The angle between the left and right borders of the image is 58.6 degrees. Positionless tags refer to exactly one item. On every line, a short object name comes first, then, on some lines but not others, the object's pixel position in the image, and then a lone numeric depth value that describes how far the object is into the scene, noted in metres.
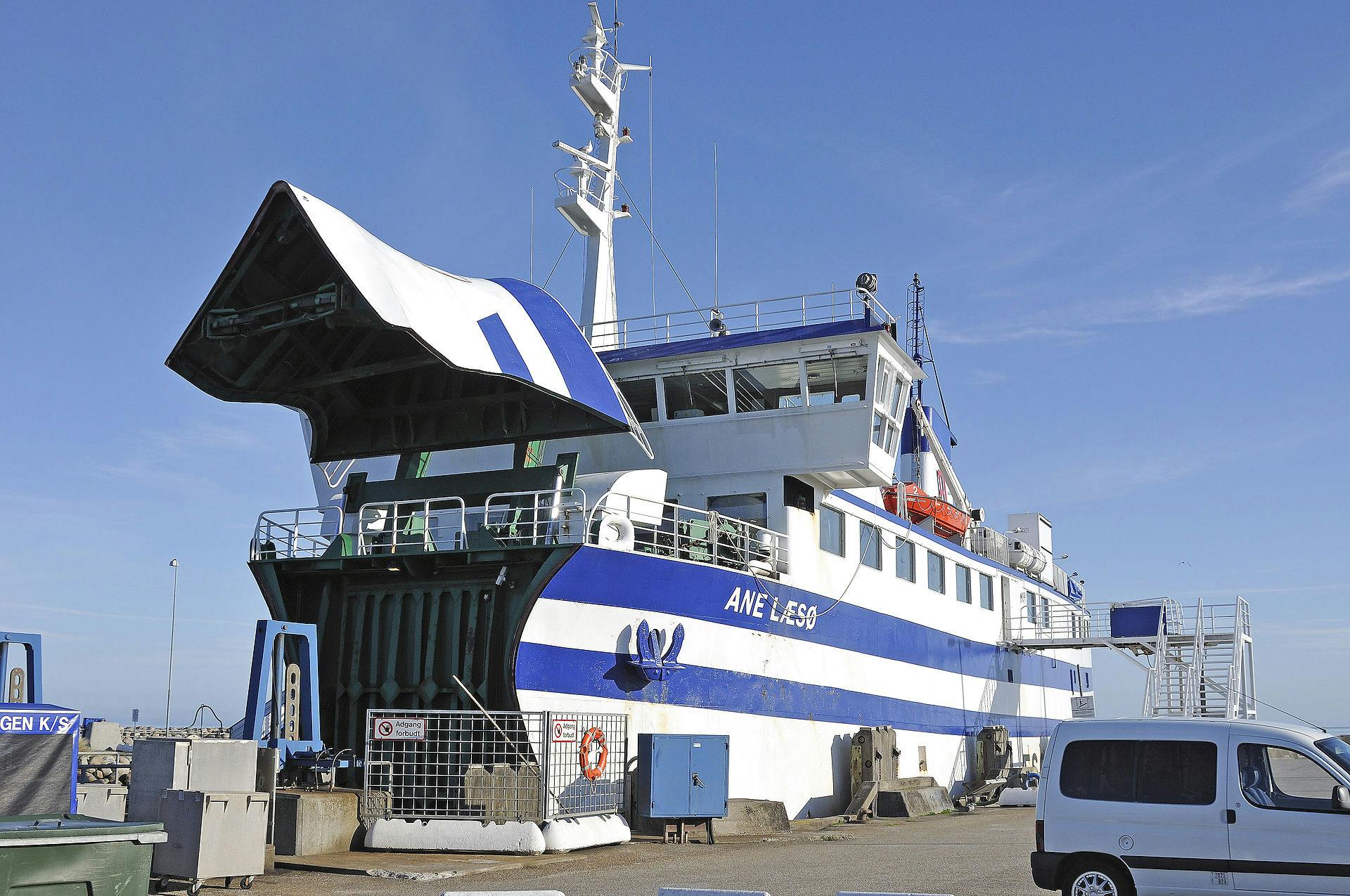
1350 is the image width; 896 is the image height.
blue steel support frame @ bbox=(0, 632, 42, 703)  15.35
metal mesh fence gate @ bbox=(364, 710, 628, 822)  15.64
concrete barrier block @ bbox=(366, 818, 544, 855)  15.15
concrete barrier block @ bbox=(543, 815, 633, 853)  15.39
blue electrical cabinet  16.97
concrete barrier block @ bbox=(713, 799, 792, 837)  18.59
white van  9.48
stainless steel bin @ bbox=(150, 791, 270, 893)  12.16
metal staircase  30.45
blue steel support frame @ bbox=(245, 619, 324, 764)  15.86
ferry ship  17.08
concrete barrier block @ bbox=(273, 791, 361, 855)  14.75
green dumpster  6.85
